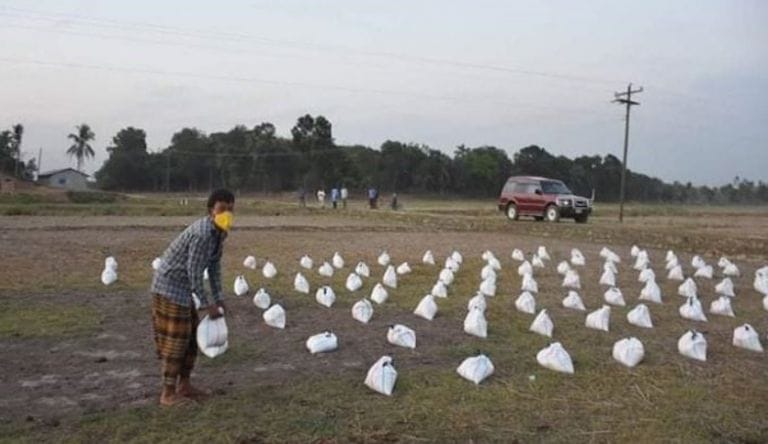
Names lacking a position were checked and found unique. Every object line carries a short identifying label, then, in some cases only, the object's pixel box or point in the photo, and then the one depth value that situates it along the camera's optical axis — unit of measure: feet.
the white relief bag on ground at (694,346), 23.22
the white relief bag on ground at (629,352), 22.22
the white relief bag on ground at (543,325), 26.12
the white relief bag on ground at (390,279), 37.09
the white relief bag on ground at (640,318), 28.50
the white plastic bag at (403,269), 42.32
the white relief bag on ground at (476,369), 20.02
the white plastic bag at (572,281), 38.22
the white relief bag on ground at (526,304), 30.63
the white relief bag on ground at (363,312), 27.96
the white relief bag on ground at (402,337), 24.04
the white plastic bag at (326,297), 31.52
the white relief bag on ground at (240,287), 33.06
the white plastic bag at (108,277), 36.47
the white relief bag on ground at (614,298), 33.22
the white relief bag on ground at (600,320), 27.35
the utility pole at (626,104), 130.00
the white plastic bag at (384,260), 46.24
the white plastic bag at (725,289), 36.94
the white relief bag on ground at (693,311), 30.12
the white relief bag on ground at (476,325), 25.71
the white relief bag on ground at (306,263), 43.84
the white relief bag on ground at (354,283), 35.91
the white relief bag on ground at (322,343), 22.98
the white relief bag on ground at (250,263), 44.14
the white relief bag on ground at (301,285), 35.21
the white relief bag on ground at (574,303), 31.89
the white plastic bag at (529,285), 36.17
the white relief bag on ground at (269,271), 39.81
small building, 289.53
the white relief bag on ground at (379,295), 32.53
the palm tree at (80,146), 327.26
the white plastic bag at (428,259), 47.67
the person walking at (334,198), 142.76
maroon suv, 99.40
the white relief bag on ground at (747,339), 24.90
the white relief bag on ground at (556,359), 21.22
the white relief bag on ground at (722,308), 31.81
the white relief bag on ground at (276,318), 26.85
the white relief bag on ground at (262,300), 29.96
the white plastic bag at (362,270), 40.19
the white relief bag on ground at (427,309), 29.07
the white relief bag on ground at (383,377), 18.81
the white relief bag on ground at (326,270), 40.63
